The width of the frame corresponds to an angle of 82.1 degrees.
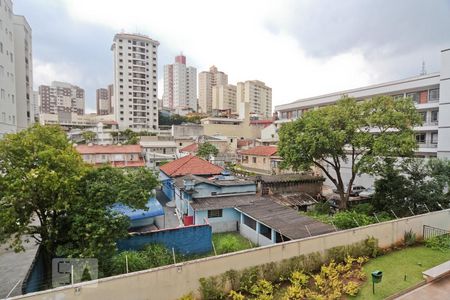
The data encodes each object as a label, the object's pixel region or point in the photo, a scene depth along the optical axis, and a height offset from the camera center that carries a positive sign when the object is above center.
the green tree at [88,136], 50.63 +0.57
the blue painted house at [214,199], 16.39 -4.16
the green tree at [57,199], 8.90 -2.25
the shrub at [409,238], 13.14 -5.07
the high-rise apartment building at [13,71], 27.41 +8.55
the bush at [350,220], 14.31 -4.57
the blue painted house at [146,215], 15.07 -4.53
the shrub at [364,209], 17.95 -4.96
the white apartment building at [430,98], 23.17 +3.97
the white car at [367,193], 22.82 -5.01
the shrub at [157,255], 10.83 -5.06
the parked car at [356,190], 25.08 -5.14
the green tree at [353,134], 16.34 +0.35
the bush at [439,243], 12.46 -5.11
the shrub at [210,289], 8.56 -5.00
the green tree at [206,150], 39.91 -1.76
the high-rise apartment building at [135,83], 74.06 +16.64
